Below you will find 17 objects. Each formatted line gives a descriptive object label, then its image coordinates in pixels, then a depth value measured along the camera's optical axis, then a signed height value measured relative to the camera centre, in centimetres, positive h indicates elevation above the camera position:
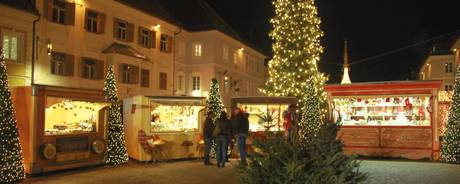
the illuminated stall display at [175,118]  1841 -45
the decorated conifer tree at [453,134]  1739 -92
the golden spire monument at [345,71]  2776 +204
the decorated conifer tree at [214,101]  2023 +22
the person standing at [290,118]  1725 -39
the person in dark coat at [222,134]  1661 -95
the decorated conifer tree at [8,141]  1291 -94
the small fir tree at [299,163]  582 -68
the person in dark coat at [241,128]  1652 -72
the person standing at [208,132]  1736 -91
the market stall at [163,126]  1783 -74
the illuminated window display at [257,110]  2091 -14
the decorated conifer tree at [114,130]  1731 -86
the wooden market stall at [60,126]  1420 -66
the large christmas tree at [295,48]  2836 +337
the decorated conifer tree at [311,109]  2161 -9
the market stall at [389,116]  1858 -36
